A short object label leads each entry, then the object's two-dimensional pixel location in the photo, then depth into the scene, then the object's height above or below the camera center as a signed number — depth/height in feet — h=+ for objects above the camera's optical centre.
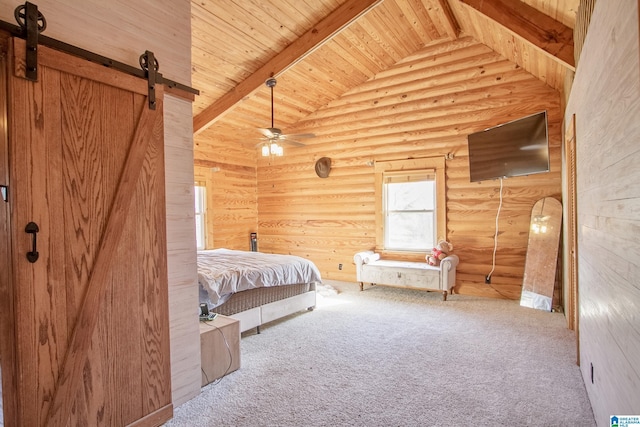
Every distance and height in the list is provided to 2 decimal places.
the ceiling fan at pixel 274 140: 14.21 +3.16
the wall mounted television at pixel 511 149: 13.83 +2.66
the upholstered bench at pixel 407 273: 15.88 -2.85
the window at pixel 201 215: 20.76 +0.07
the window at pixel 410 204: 17.84 +0.48
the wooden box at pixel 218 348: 8.59 -3.36
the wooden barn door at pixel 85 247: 5.22 -0.49
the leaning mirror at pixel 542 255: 14.34 -1.81
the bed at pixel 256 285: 11.07 -2.43
